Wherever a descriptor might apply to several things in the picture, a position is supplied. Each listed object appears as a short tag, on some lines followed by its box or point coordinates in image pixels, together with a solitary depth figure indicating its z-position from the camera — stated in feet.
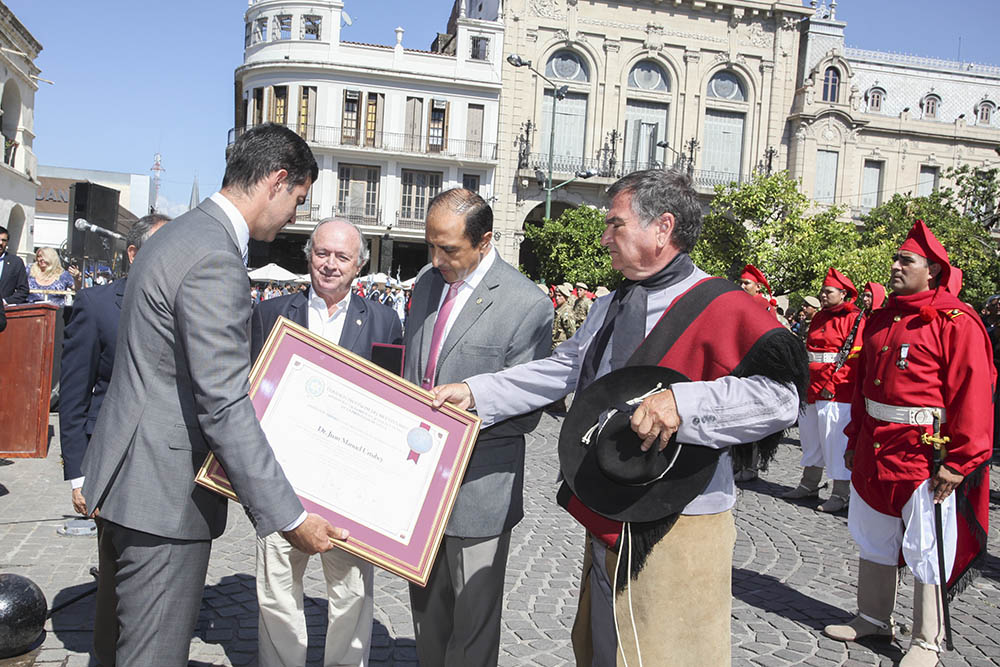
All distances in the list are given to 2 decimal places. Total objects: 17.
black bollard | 10.00
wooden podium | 21.26
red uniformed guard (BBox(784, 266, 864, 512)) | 24.81
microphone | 40.11
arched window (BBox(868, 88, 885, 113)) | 182.09
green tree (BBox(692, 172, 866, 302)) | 88.58
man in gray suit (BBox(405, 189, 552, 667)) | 10.57
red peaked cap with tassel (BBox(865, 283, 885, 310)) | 23.20
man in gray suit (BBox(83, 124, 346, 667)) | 7.75
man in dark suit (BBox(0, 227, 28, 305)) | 28.40
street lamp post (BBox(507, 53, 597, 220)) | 72.69
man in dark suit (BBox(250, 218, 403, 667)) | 11.62
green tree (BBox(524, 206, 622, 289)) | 112.98
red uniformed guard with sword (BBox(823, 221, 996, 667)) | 13.88
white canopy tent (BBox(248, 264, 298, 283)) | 108.58
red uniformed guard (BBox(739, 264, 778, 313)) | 29.51
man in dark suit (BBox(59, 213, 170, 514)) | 14.24
